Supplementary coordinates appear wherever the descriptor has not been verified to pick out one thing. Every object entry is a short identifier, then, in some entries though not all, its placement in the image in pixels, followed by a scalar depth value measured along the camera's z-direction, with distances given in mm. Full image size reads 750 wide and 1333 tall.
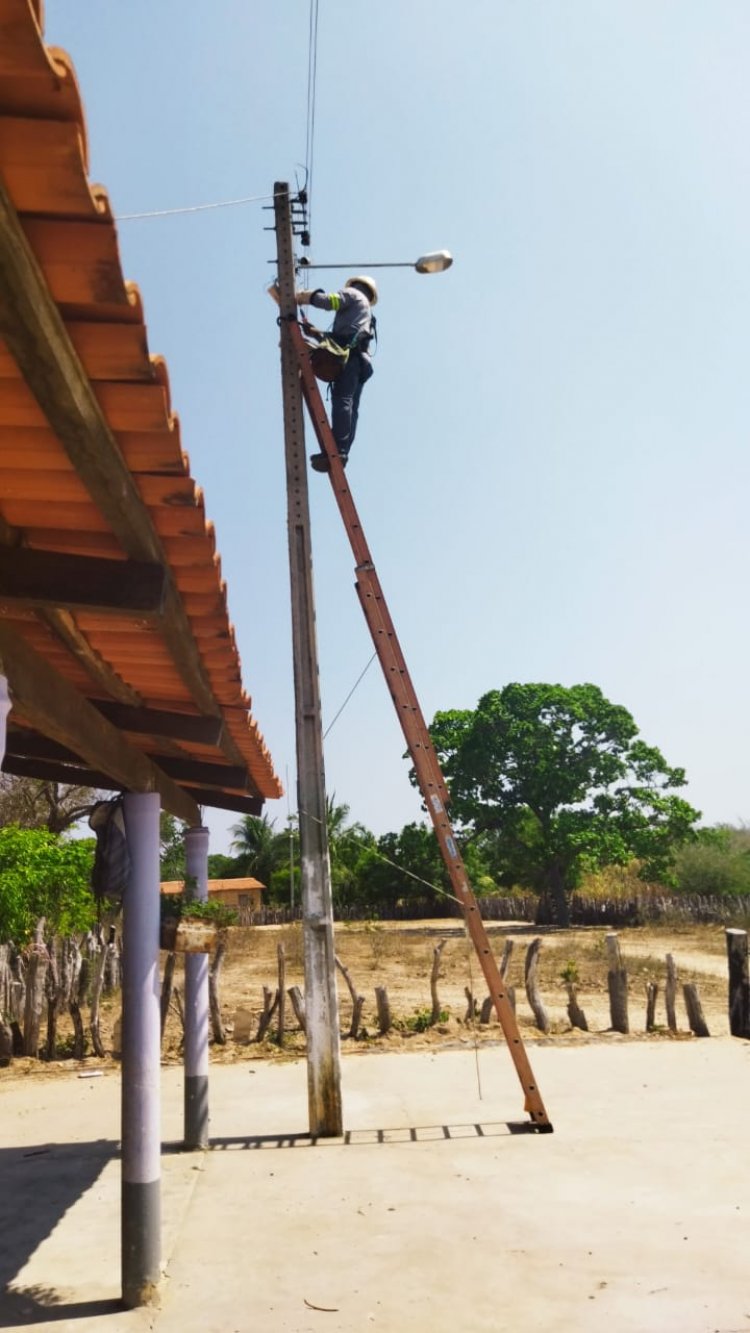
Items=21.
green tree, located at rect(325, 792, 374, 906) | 40094
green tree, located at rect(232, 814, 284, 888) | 44344
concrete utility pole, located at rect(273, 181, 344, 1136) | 6992
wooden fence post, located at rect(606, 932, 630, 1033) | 11312
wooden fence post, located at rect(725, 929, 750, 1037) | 11133
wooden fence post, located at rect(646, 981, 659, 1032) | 11225
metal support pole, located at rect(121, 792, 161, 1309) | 4359
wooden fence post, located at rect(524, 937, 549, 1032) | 11406
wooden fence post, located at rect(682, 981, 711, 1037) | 11094
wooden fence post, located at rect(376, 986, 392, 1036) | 11383
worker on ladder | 7633
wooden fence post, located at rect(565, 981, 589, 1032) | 11508
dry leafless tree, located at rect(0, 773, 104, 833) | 29803
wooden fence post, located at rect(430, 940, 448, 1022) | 11758
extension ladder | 6625
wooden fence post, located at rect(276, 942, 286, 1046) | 11109
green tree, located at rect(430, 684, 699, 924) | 32156
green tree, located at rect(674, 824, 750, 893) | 33188
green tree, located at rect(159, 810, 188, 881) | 40000
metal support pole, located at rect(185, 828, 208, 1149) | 6934
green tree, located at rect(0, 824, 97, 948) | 13500
